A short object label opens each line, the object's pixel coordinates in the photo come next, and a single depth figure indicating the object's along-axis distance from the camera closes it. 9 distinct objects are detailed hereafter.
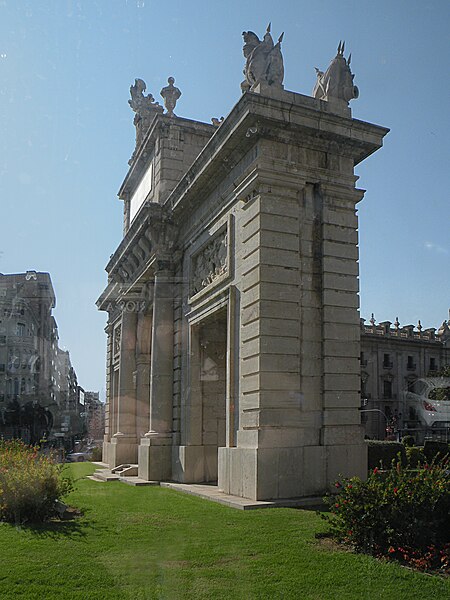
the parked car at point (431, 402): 61.41
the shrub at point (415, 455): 24.10
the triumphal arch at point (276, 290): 13.34
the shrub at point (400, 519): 8.07
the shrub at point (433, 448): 28.87
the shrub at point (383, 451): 28.08
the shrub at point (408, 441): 32.43
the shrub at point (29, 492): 10.97
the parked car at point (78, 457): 36.22
